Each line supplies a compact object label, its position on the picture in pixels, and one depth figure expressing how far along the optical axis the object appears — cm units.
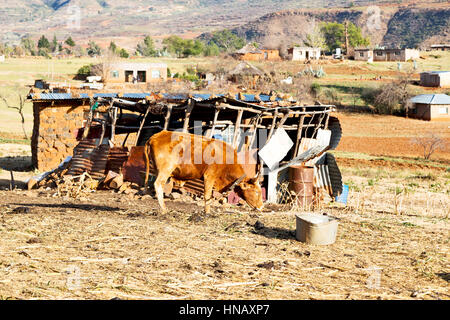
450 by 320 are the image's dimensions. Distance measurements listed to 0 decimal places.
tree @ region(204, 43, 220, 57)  11929
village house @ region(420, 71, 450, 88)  6116
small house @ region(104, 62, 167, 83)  6688
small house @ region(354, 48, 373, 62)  8725
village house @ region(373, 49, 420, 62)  8719
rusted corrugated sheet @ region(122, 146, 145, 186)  1684
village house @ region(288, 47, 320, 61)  9011
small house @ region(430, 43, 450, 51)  10914
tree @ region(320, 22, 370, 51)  12262
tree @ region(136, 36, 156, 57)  13000
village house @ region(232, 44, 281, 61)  8919
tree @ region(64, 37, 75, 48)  13874
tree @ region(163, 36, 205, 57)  11956
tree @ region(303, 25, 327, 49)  10549
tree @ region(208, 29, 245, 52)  15650
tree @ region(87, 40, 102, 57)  12271
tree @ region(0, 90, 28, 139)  5375
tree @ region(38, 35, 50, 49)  13925
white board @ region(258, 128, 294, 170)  1719
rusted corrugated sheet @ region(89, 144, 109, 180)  1777
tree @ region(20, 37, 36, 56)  12750
